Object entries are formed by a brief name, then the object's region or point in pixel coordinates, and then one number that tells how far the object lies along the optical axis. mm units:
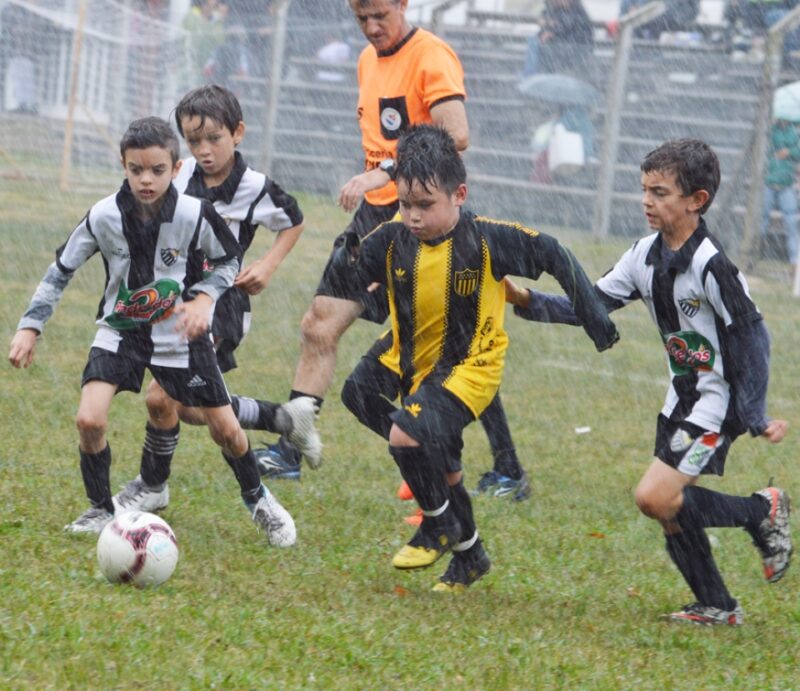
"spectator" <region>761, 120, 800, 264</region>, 31171
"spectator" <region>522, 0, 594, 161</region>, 36242
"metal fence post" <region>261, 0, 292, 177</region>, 38708
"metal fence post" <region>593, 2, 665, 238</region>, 34191
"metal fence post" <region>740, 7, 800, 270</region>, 30977
